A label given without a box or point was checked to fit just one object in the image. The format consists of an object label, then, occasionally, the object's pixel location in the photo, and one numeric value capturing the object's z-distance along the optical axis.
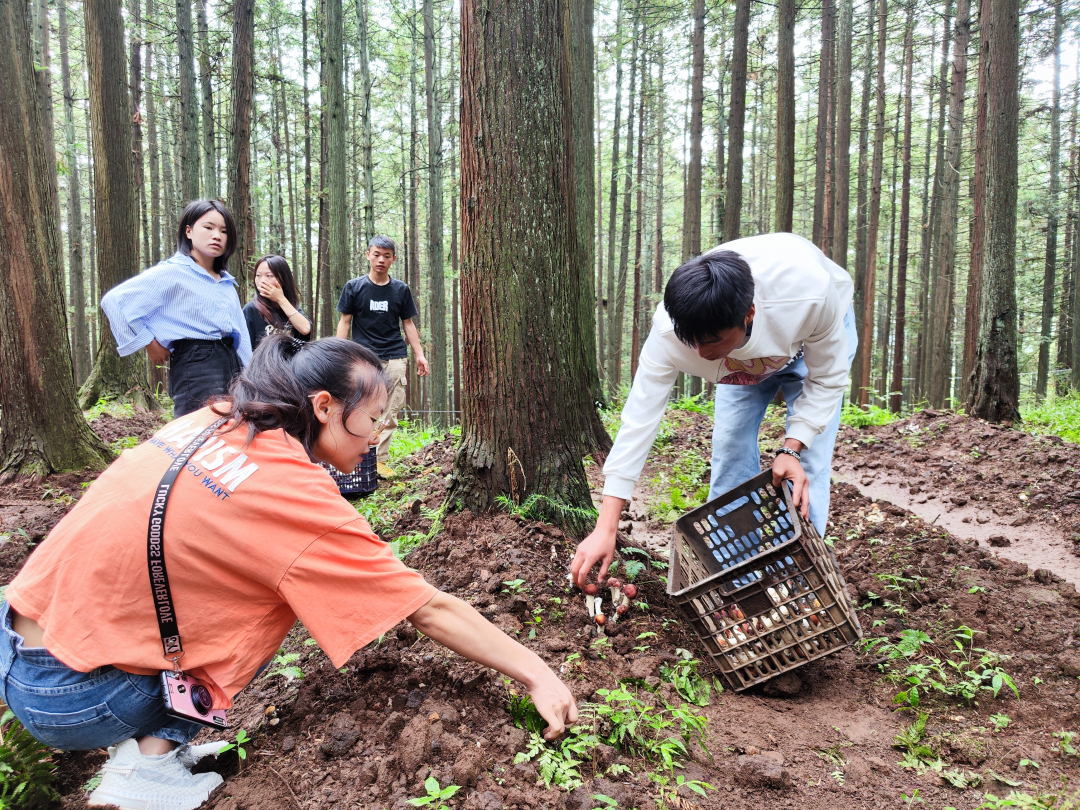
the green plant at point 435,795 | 1.62
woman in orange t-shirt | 1.51
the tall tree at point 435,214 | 14.54
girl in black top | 4.92
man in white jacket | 2.18
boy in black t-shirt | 6.45
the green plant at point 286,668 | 2.41
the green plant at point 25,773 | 1.77
